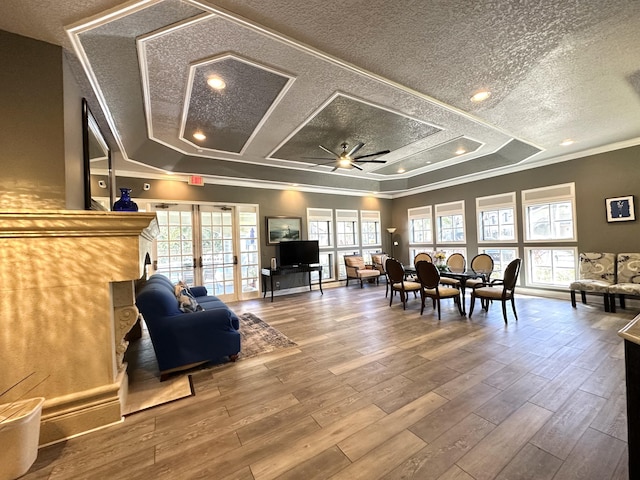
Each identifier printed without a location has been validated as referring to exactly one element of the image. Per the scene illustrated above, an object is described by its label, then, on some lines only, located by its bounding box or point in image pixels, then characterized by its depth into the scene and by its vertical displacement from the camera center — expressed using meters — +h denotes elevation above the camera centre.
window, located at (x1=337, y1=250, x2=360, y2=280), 7.86 -0.77
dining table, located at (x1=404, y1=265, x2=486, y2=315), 4.62 -0.70
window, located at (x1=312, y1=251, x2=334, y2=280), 7.66 -0.67
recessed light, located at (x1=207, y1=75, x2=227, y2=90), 2.66 +1.74
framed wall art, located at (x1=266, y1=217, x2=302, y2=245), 6.78 +0.41
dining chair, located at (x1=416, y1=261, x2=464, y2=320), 4.31 -0.81
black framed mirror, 2.44 +1.04
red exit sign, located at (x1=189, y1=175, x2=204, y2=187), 5.76 +1.51
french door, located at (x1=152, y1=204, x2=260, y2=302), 5.62 -0.01
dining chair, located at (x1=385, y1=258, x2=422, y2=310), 4.95 -0.84
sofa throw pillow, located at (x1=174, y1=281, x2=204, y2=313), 3.02 -0.65
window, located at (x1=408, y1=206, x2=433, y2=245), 7.96 +0.39
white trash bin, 1.46 -1.06
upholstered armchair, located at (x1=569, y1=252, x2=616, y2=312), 4.46 -0.80
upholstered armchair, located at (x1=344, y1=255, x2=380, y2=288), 7.26 -0.82
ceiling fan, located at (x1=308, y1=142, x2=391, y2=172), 4.62 +1.50
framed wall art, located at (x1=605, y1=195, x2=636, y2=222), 4.62 +0.39
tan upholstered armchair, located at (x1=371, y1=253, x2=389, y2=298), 7.78 -0.64
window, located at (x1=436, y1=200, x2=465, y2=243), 7.11 +0.43
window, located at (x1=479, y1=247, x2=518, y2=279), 6.16 -0.51
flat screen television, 6.73 -0.23
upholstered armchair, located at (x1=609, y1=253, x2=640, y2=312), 4.21 -0.81
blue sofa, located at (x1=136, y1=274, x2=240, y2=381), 2.59 -0.88
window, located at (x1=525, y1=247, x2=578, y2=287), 5.37 -0.70
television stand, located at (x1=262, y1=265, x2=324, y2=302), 6.27 -0.67
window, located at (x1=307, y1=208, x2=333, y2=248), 7.46 +0.52
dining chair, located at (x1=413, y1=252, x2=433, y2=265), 6.20 -0.45
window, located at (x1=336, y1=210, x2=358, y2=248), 7.95 +0.43
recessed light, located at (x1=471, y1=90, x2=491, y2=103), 3.06 +1.70
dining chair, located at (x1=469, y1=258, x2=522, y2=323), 4.03 -0.89
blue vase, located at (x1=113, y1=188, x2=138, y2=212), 2.57 +0.47
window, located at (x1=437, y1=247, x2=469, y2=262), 7.04 -0.36
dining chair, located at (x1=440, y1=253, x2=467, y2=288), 5.17 -0.67
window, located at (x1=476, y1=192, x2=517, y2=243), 6.10 +0.43
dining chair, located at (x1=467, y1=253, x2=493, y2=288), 5.15 -0.61
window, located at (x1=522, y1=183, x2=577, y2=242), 5.32 +0.44
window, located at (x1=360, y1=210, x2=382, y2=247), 8.45 +0.42
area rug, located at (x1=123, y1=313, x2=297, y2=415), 2.29 -1.31
